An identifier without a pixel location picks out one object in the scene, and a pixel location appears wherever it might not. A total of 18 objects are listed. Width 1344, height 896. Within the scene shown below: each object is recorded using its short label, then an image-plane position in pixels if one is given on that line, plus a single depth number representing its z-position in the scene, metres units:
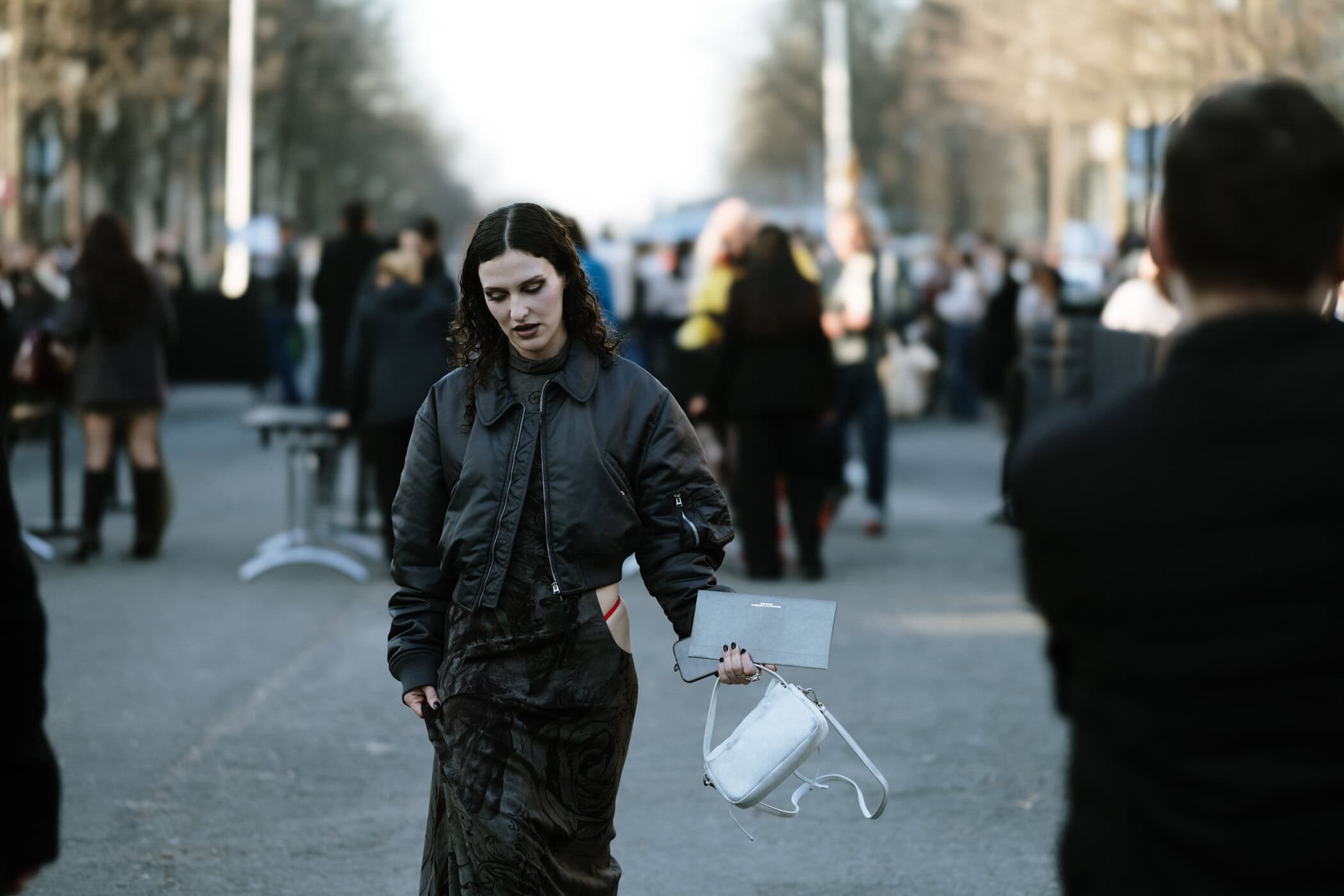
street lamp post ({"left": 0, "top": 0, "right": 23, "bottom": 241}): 30.03
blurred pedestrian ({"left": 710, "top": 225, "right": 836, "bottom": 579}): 11.09
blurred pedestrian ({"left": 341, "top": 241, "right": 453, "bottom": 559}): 10.91
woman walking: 3.94
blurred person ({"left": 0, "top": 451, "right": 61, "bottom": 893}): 2.64
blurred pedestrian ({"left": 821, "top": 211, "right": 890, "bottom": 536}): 13.32
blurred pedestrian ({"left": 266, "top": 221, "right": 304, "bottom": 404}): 22.47
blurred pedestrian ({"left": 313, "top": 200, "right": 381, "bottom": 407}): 14.36
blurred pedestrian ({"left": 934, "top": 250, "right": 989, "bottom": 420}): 24.97
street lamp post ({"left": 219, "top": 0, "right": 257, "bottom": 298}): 36.47
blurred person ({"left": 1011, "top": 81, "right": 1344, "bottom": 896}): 2.13
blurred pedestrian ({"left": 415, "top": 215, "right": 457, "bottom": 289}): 11.85
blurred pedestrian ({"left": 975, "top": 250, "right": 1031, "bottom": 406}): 19.14
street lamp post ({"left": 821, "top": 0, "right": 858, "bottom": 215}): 39.41
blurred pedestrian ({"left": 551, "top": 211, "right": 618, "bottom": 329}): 9.76
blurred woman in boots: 11.96
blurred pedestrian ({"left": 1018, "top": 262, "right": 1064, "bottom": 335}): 21.19
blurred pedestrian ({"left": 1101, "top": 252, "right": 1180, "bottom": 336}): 10.15
